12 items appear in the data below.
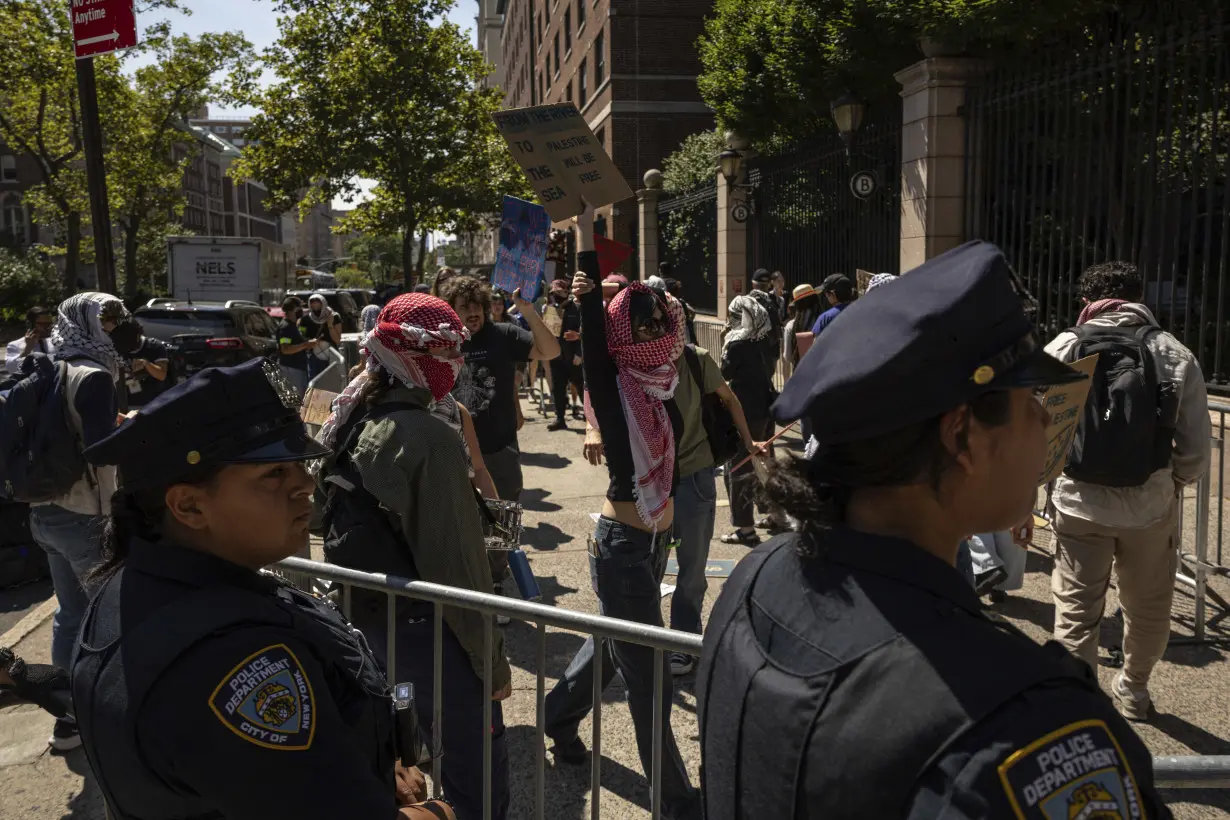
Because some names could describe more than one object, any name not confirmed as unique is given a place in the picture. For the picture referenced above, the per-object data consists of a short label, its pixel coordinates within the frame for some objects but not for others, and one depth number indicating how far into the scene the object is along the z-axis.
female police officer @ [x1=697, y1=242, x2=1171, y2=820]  1.06
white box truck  30.14
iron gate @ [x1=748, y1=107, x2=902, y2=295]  12.44
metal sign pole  9.98
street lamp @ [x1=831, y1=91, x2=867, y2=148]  12.16
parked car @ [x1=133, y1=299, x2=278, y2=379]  14.36
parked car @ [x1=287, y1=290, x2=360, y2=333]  24.05
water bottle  4.73
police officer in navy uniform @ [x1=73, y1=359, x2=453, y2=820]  1.54
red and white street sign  9.10
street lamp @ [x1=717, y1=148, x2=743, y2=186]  16.22
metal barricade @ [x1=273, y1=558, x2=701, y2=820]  2.53
